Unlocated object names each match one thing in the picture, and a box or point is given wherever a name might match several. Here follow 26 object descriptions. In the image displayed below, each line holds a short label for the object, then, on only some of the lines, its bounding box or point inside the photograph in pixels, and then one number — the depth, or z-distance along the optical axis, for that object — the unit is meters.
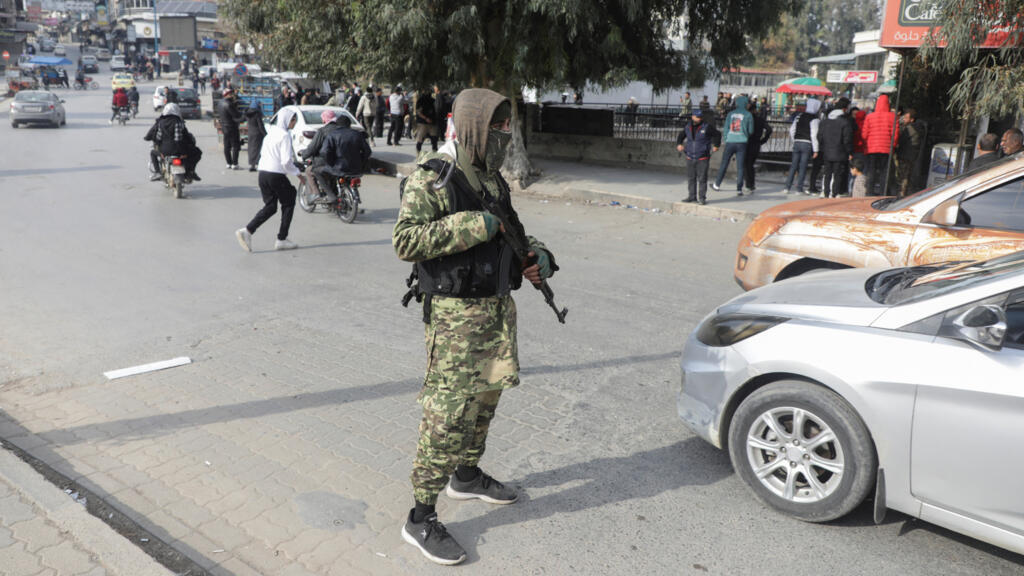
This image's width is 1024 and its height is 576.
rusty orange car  5.34
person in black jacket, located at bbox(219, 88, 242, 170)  17.06
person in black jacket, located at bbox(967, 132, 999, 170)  9.21
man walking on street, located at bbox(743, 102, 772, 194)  14.74
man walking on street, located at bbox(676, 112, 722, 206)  12.99
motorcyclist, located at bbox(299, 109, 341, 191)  11.75
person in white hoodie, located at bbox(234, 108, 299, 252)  9.46
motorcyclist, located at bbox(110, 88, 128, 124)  29.31
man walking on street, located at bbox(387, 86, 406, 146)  22.50
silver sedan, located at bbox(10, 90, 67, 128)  27.08
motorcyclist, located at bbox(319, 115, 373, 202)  11.62
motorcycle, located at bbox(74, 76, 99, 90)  60.72
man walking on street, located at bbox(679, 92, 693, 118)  23.48
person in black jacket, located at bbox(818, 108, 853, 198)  13.28
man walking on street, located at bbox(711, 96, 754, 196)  13.87
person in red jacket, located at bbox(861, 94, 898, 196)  13.20
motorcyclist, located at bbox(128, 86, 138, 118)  33.34
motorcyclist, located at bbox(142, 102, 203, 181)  13.25
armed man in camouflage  2.98
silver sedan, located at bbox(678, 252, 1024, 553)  3.03
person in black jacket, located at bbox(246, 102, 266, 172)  16.30
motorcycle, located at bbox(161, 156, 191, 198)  13.25
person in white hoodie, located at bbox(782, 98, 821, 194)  14.09
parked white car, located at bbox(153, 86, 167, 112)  34.53
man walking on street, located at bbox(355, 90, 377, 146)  23.80
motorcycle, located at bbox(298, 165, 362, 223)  11.66
